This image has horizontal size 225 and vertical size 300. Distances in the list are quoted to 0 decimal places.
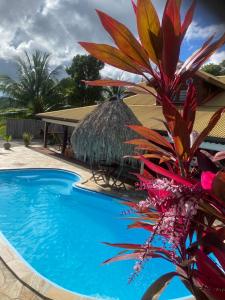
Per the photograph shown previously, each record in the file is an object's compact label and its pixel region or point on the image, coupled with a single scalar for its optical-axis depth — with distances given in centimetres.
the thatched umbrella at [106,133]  861
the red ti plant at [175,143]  71
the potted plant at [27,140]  1517
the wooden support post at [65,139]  1383
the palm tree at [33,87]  2096
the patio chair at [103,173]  890
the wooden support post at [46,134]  1515
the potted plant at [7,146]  1373
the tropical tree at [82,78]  2206
